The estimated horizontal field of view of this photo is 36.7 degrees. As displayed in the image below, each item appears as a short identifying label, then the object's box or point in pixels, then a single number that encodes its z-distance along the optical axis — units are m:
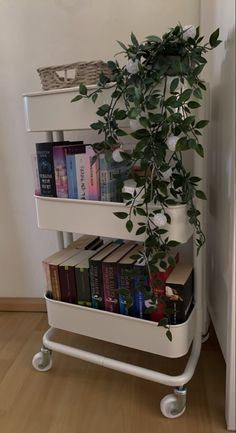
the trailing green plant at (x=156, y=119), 0.82
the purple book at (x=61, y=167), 1.07
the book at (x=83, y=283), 1.15
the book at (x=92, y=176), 1.02
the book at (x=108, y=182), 1.02
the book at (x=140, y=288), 0.98
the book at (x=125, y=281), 1.06
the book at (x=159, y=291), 0.97
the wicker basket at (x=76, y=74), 0.97
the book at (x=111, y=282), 1.10
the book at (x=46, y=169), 1.09
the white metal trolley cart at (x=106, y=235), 0.98
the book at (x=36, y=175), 1.14
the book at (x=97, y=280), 1.12
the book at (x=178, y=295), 1.01
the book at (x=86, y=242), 1.32
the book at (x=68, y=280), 1.17
